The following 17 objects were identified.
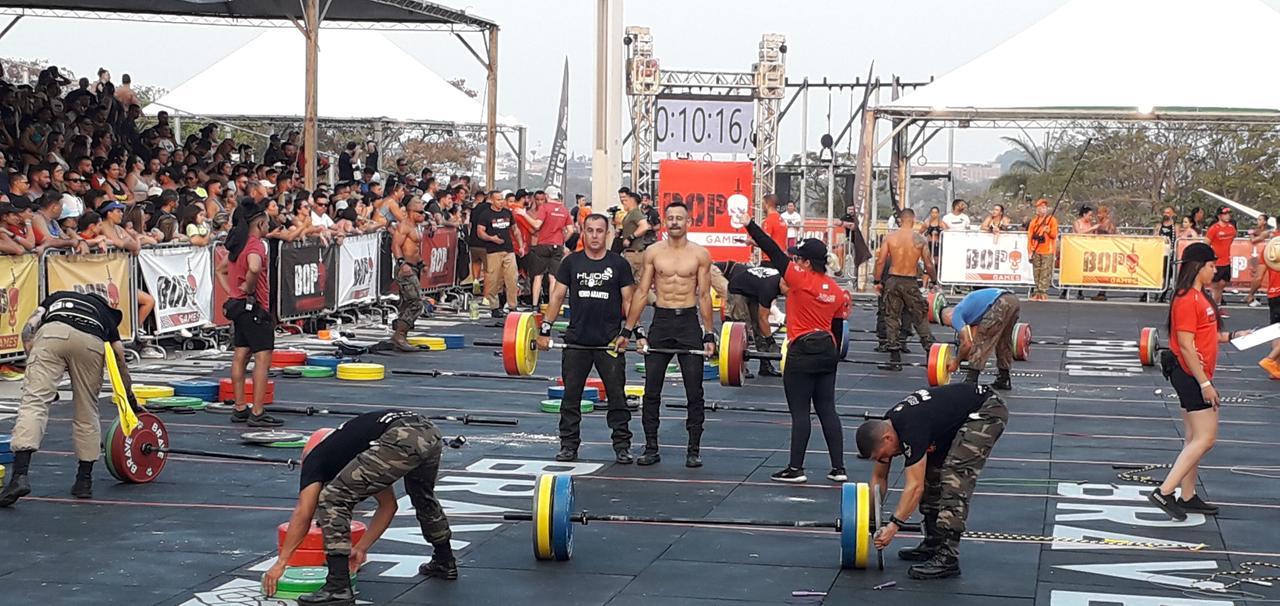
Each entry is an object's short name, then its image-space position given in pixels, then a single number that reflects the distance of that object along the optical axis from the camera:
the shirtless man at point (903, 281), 17.72
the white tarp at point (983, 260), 29.45
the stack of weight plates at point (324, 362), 16.61
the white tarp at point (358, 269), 21.55
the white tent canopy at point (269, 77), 34.81
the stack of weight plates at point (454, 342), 19.83
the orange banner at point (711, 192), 28.91
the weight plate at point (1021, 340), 19.00
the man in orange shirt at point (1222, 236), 26.31
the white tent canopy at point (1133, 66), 27.16
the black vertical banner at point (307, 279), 19.72
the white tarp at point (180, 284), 17.00
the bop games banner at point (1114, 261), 28.98
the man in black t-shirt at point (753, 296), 15.89
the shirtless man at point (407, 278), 18.91
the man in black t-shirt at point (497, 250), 23.86
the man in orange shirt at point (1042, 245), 28.12
